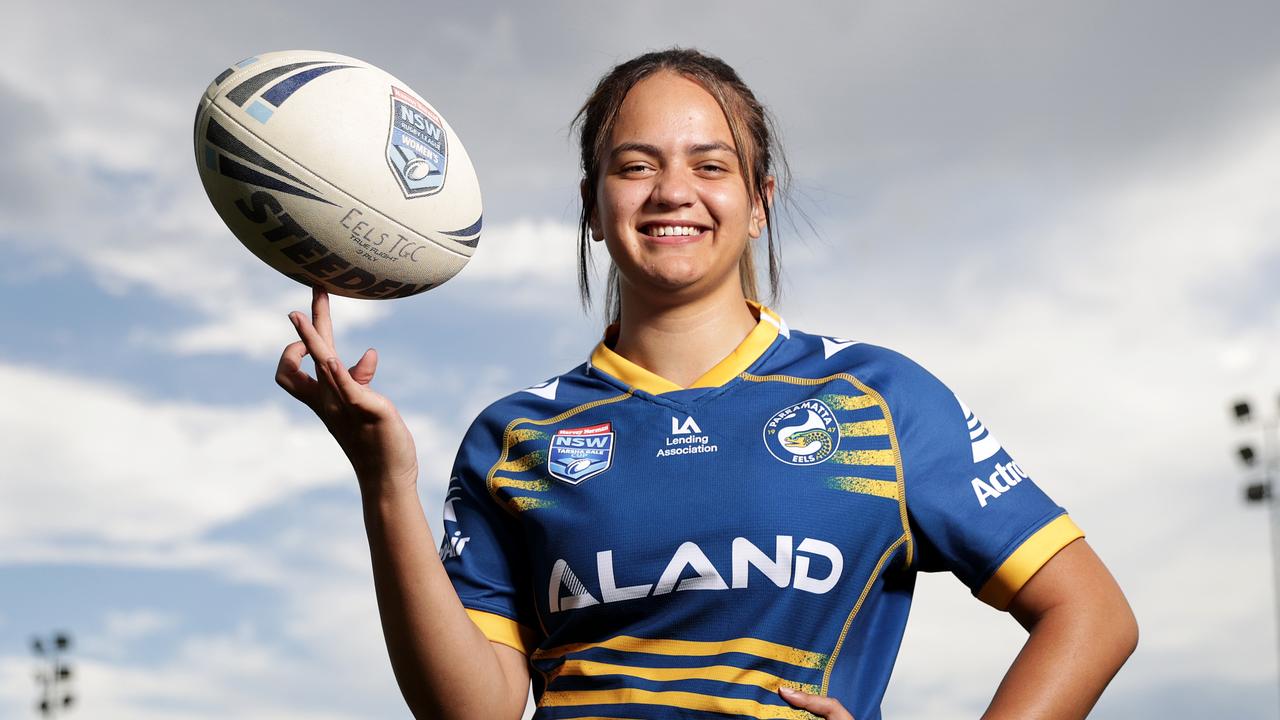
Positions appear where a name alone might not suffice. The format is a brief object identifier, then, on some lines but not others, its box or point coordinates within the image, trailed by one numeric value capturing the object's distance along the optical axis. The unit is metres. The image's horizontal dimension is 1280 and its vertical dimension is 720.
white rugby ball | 3.64
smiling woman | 3.38
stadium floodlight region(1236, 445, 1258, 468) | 23.94
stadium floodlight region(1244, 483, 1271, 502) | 23.75
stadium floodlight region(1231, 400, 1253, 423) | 23.84
